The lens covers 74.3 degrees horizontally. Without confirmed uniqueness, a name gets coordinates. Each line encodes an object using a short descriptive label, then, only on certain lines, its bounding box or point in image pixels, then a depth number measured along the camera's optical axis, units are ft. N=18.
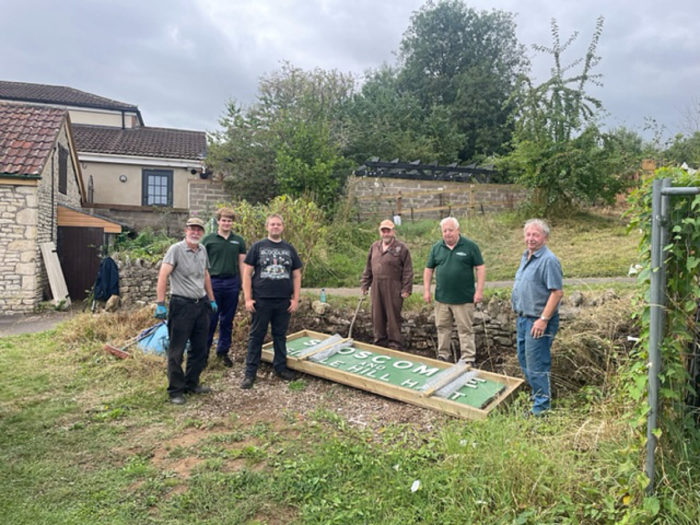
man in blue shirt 13.48
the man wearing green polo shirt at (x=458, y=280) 17.65
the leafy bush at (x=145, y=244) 34.84
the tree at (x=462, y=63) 91.40
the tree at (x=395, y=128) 68.39
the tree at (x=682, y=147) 54.92
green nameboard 14.61
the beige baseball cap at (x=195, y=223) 16.30
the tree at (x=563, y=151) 43.19
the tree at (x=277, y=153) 43.55
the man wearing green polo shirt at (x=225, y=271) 19.25
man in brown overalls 19.67
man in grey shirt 15.87
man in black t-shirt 17.19
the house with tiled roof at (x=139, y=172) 54.85
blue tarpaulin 20.51
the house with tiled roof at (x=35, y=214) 35.58
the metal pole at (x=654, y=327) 7.95
